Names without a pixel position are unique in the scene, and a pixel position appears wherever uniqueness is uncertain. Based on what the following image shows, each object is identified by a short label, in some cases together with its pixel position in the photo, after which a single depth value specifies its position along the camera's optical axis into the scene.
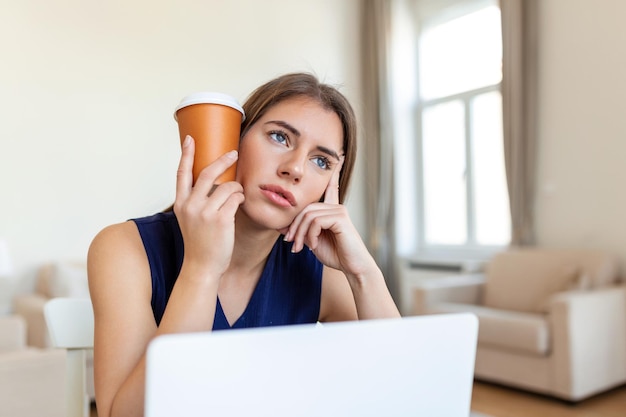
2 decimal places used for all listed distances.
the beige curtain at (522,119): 4.41
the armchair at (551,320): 3.10
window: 5.00
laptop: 0.42
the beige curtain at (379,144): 5.73
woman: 0.77
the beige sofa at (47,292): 3.46
